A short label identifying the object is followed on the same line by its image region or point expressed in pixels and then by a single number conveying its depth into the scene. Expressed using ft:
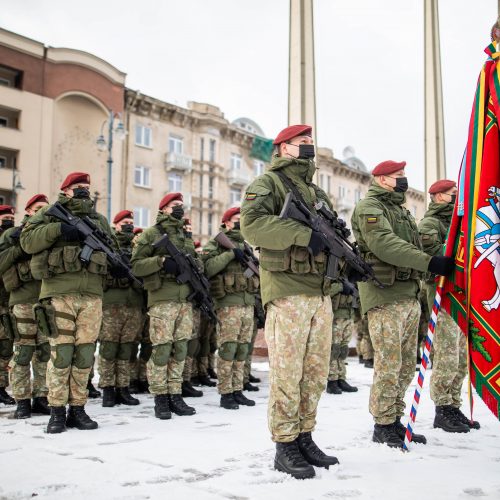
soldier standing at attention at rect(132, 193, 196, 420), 18.20
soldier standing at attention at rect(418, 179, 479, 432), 15.49
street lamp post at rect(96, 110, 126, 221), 61.76
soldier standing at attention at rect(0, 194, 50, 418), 18.29
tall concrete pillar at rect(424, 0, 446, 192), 41.24
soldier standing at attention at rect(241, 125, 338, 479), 11.32
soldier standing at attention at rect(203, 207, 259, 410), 20.13
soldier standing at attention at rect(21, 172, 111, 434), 15.70
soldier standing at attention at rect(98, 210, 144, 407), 20.13
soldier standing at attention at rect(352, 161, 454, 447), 13.51
